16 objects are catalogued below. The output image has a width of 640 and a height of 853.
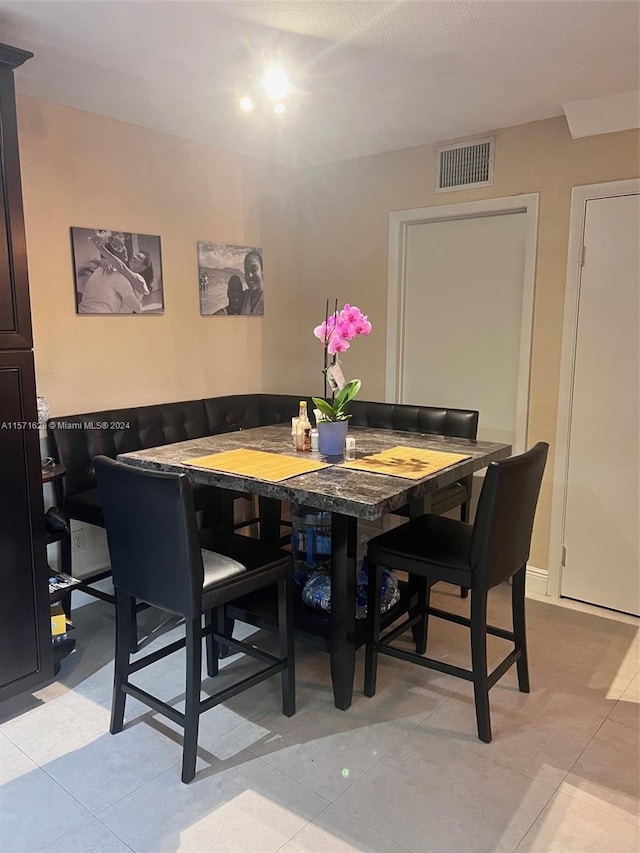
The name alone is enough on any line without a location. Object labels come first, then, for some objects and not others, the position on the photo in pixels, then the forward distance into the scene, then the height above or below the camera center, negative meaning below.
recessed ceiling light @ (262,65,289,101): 2.54 +1.01
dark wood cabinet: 2.12 -0.52
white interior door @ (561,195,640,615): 2.97 -0.47
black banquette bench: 3.03 -0.58
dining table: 1.97 -0.53
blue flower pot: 2.50 -0.45
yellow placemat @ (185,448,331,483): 2.21 -0.53
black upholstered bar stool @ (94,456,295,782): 1.85 -0.82
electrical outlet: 3.26 -1.14
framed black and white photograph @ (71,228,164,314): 3.17 +0.27
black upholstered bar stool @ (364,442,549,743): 2.05 -0.82
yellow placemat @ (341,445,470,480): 2.24 -0.53
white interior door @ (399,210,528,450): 3.47 +0.04
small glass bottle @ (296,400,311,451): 2.62 -0.46
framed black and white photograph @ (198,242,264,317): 3.80 +0.27
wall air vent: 3.38 +0.87
